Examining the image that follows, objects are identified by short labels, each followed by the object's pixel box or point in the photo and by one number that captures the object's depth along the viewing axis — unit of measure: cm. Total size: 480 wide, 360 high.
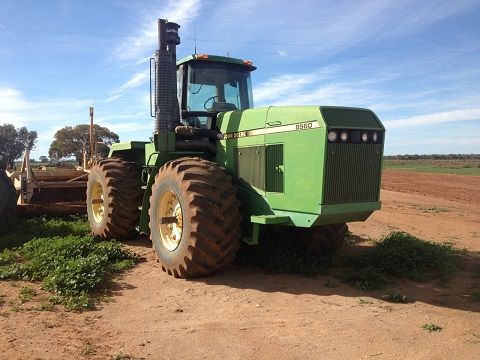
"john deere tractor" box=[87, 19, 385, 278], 560
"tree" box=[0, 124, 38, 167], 5394
